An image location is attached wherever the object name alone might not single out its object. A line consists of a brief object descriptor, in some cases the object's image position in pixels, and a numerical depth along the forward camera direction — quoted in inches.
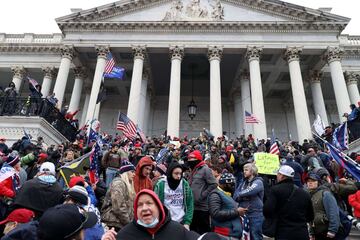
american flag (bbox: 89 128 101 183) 321.2
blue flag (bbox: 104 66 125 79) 668.7
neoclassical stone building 893.2
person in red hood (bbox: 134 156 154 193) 203.0
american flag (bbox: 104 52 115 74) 669.9
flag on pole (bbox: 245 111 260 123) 728.3
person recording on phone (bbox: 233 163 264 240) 205.8
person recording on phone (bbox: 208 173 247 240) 175.9
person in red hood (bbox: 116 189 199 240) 100.0
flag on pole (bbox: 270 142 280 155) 497.4
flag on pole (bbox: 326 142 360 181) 248.2
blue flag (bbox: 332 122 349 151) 402.6
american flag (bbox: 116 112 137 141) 632.4
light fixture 889.3
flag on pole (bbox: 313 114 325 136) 631.2
